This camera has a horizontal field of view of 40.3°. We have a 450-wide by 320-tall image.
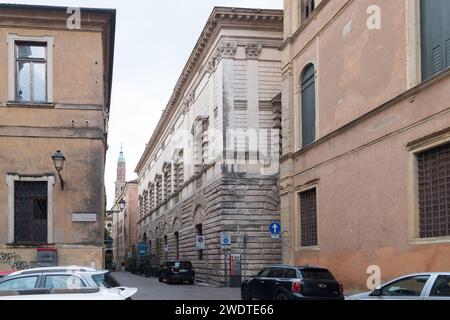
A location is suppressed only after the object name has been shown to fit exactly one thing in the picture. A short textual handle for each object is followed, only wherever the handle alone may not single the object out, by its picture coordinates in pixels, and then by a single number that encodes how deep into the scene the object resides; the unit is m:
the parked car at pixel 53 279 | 10.33
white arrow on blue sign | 24.66
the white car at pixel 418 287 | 10.48
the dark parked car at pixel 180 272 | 39.47
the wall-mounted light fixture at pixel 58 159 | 19.02
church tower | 150.12
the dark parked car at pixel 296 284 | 17.00
